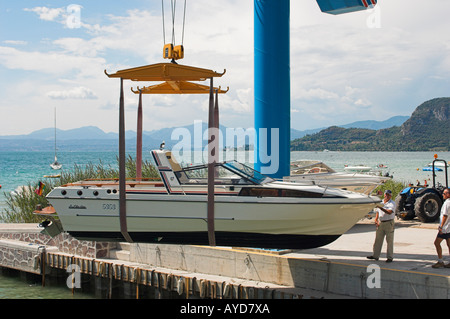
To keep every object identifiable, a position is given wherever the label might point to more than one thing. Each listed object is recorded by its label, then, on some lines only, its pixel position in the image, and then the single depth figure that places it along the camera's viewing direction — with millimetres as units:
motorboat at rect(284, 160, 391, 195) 15172
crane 11078
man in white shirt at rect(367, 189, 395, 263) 10164
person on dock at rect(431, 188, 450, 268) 9406
